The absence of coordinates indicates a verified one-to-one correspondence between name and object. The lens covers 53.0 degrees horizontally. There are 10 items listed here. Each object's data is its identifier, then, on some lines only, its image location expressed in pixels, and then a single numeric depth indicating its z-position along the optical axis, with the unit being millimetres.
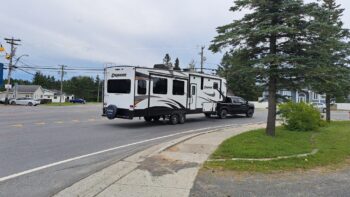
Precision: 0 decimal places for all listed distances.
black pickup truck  25016
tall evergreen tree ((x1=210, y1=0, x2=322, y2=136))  12125
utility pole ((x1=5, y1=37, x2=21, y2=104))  55962
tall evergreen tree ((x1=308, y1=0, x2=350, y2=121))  11844
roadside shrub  15930
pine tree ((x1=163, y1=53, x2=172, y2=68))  119300
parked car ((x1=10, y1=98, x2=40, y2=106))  57875
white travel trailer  17297
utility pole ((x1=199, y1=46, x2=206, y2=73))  53797
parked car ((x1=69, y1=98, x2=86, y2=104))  95375
